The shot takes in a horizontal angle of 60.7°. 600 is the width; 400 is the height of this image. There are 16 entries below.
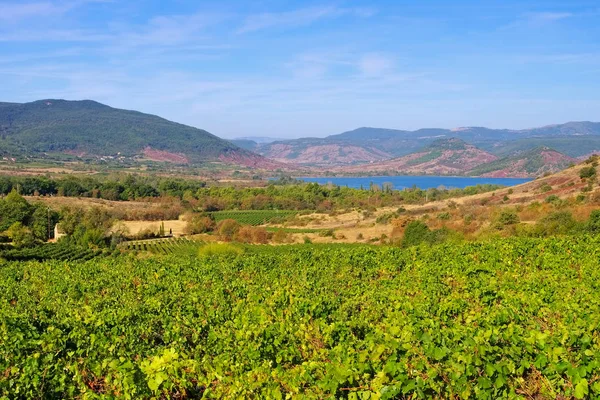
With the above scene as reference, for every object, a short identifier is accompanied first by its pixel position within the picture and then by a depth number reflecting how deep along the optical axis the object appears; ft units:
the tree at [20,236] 222.07
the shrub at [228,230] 255.70
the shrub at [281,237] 242.95
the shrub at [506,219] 175.83
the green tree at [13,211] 258.57
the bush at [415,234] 175.63
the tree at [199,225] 302.86
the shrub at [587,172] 239.91
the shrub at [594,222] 126.48
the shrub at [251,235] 247.09
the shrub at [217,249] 167.73
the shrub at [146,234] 283.87
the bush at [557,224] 139.87
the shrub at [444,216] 232.00
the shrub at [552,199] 214.48
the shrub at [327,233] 254.20
